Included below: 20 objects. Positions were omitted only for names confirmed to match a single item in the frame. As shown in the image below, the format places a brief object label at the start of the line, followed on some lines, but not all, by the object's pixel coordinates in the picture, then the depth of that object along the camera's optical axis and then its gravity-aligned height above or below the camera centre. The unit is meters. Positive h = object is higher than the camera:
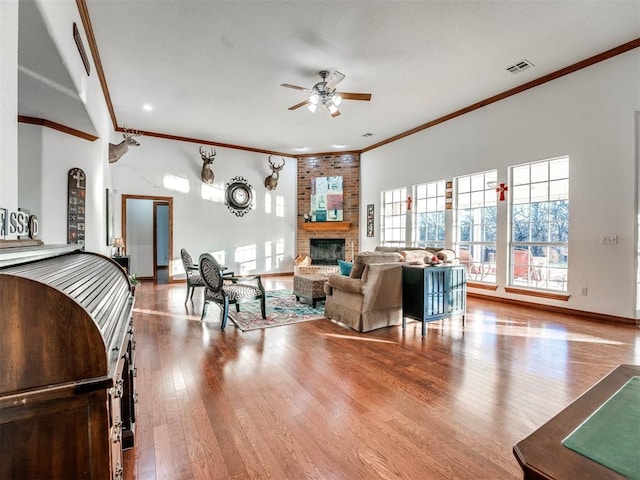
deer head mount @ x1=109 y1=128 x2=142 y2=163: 5.52 +1.60
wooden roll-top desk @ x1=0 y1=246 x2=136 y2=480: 0.68 -0.34
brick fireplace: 8.54 +1.09
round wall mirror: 7.92 +1.10
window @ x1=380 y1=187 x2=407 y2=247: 7.35 +0.53
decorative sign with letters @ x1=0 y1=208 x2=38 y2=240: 1.27 +0.07
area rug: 3.96 -1.07
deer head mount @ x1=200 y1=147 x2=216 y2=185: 7.34 +1.76
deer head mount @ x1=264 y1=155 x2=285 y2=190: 8.34 +1.65
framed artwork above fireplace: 8.60 +1.09
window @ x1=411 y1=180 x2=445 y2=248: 6.42 +0.53
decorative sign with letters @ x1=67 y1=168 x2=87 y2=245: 4.12 +0.44
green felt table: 0.55 -0.40
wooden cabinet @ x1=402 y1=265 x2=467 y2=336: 3.53 -0.63
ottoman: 4.78 -0.76
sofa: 3.60 -0.64
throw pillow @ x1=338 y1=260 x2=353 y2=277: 4.66 -0.44
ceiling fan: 4.23 +2.04
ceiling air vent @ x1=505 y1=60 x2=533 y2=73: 4.22 +2.43
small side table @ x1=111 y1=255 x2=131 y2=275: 5.01 -0.36
